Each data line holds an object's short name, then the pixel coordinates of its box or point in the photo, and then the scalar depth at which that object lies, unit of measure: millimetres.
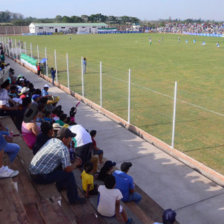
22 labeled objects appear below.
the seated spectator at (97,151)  6978
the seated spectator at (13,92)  9898
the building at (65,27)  115125
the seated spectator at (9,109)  8078
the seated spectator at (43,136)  4941
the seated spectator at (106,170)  5660
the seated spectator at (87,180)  5105
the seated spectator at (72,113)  8258
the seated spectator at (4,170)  4242
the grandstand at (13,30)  107375
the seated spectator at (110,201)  4426
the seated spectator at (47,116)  7484
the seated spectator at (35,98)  8836
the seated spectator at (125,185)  5148
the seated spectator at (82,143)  6250
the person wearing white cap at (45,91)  11417
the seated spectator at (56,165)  4445
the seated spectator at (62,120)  7253
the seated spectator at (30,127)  5930
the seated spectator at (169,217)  3682
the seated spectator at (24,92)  9523
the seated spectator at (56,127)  6391
